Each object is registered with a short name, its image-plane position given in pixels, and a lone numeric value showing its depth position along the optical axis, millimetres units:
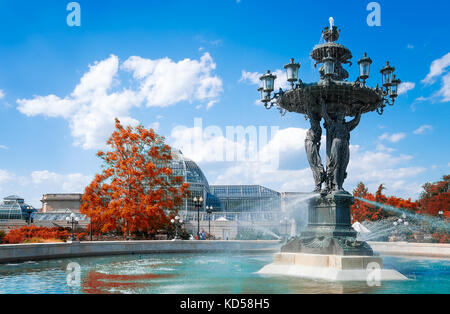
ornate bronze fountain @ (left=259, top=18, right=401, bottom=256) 12484
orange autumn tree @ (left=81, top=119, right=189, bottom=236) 26781
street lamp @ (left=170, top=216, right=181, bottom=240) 29719
